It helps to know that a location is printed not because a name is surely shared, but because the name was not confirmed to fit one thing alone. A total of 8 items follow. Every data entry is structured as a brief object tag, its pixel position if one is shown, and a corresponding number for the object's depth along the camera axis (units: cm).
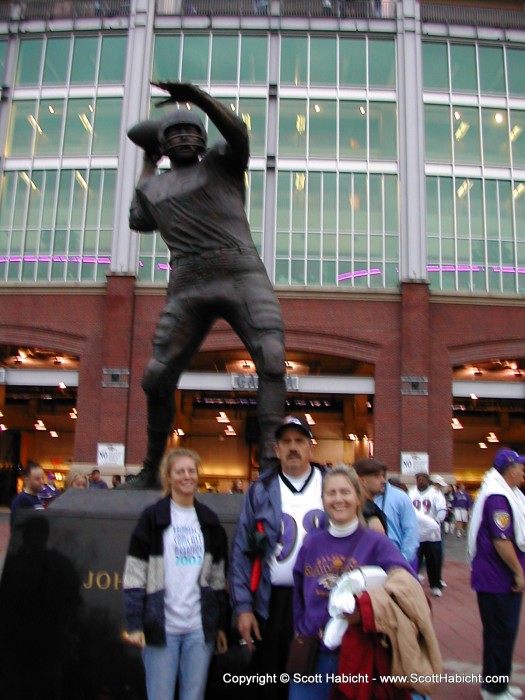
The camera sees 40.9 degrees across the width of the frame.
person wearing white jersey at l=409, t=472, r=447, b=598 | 968
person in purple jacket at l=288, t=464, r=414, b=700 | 278
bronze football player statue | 479
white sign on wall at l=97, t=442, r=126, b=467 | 2233
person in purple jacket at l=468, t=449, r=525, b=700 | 475
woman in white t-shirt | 308
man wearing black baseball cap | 328
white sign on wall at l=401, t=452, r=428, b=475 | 2212
